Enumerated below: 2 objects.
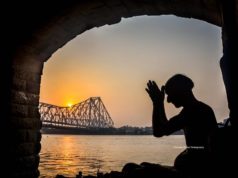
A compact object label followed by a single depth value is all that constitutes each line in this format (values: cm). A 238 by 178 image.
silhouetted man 238
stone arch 368
